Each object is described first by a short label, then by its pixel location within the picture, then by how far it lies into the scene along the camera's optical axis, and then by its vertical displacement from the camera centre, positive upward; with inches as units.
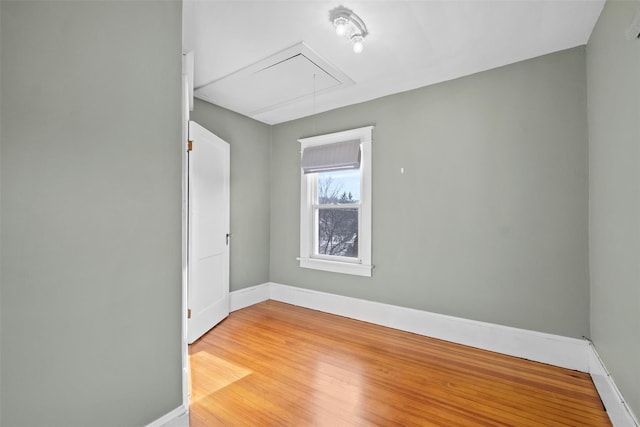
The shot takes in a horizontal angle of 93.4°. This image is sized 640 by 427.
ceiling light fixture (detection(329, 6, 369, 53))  78.4 +51.6
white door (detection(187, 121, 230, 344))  116.9 -7.6
